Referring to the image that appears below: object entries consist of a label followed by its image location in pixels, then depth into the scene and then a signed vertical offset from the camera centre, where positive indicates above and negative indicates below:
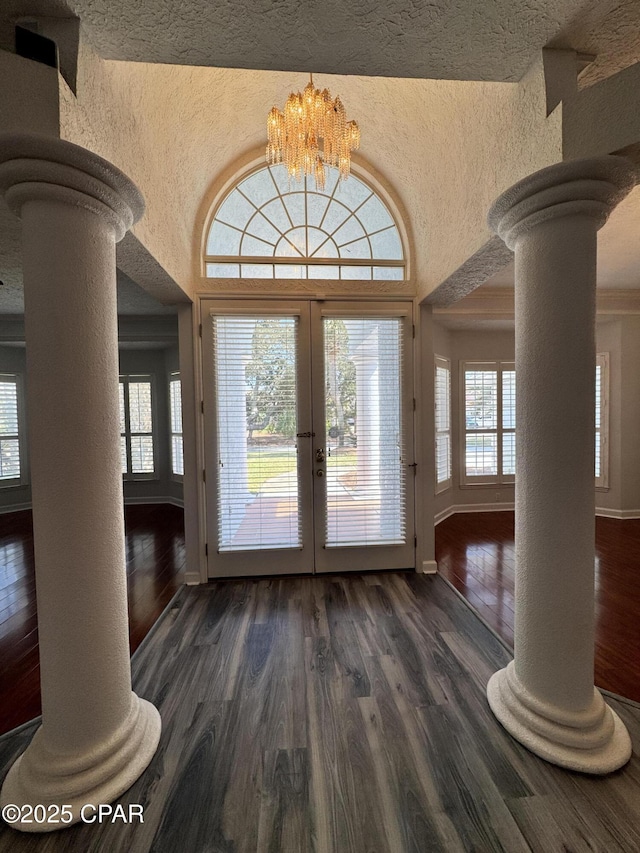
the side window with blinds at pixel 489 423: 4.87 -0.12
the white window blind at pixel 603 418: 4.57 -0.07
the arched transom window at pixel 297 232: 2.86 +1.53
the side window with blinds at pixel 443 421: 4.48 -0.08
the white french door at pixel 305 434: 2.82 -0.13
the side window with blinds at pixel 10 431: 5.33 -0.13
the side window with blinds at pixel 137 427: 5.62 -0.12
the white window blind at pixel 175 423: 5.49 -0.06
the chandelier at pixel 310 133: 2.00 +1.67
